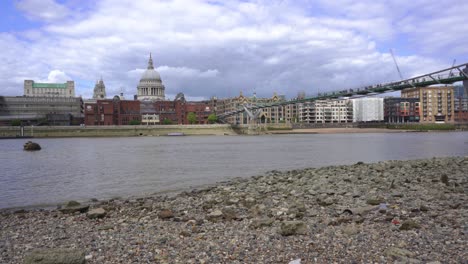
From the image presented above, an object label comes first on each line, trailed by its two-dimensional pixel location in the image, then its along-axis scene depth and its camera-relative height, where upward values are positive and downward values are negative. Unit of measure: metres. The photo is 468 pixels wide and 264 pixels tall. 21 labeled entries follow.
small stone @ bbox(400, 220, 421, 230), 7.92 -2.12
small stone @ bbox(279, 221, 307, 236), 7.82 -2.12
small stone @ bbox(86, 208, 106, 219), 10.66 -2.43
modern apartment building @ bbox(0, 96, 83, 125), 135.12 +3.59
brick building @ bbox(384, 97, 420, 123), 164.00 +1.79
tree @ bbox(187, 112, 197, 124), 140.23 -0.07
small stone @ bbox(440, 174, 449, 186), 13.82 -2.23
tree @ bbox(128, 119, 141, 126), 133.50 -1.04
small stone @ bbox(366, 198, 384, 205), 10.79 -2.26
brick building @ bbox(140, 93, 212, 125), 143.62 +2.36
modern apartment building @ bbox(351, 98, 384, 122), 170.50 +2.41
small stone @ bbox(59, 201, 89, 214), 11.77 -2.54
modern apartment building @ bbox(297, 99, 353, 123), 166.50 +1.40
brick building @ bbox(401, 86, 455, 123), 156.50 +3.66
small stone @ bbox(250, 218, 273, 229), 8.74 -2.26
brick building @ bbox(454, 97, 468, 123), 155.93 +1.25
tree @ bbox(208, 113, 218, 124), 142.62 -0.37
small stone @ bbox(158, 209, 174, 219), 10.21 -2.37
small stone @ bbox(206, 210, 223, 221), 9.77 -2.34
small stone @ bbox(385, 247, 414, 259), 6.34 -2.13
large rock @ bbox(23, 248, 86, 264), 6.14 -2.05
